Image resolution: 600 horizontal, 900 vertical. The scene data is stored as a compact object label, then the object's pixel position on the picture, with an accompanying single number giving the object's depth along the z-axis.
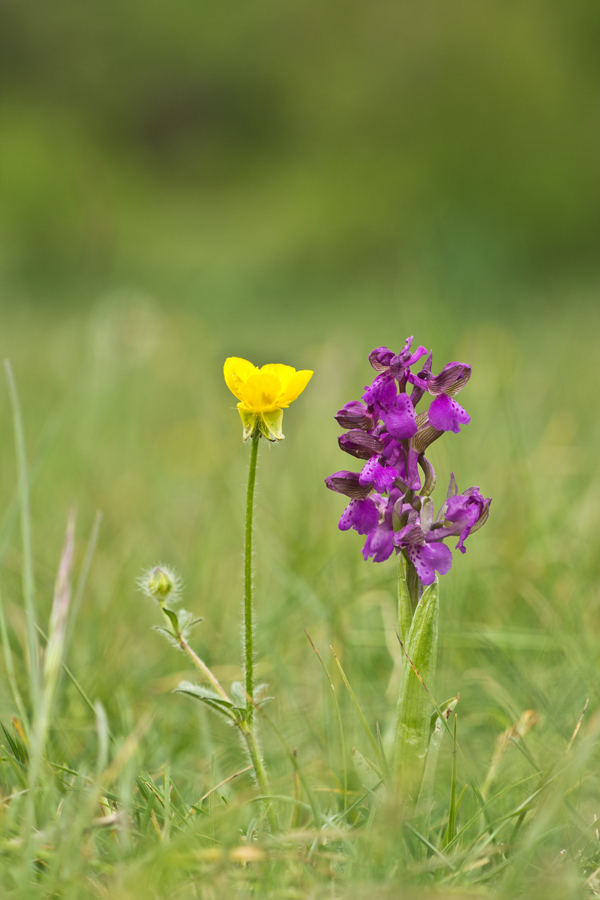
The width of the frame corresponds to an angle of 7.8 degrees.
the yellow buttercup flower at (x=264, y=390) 1.08
